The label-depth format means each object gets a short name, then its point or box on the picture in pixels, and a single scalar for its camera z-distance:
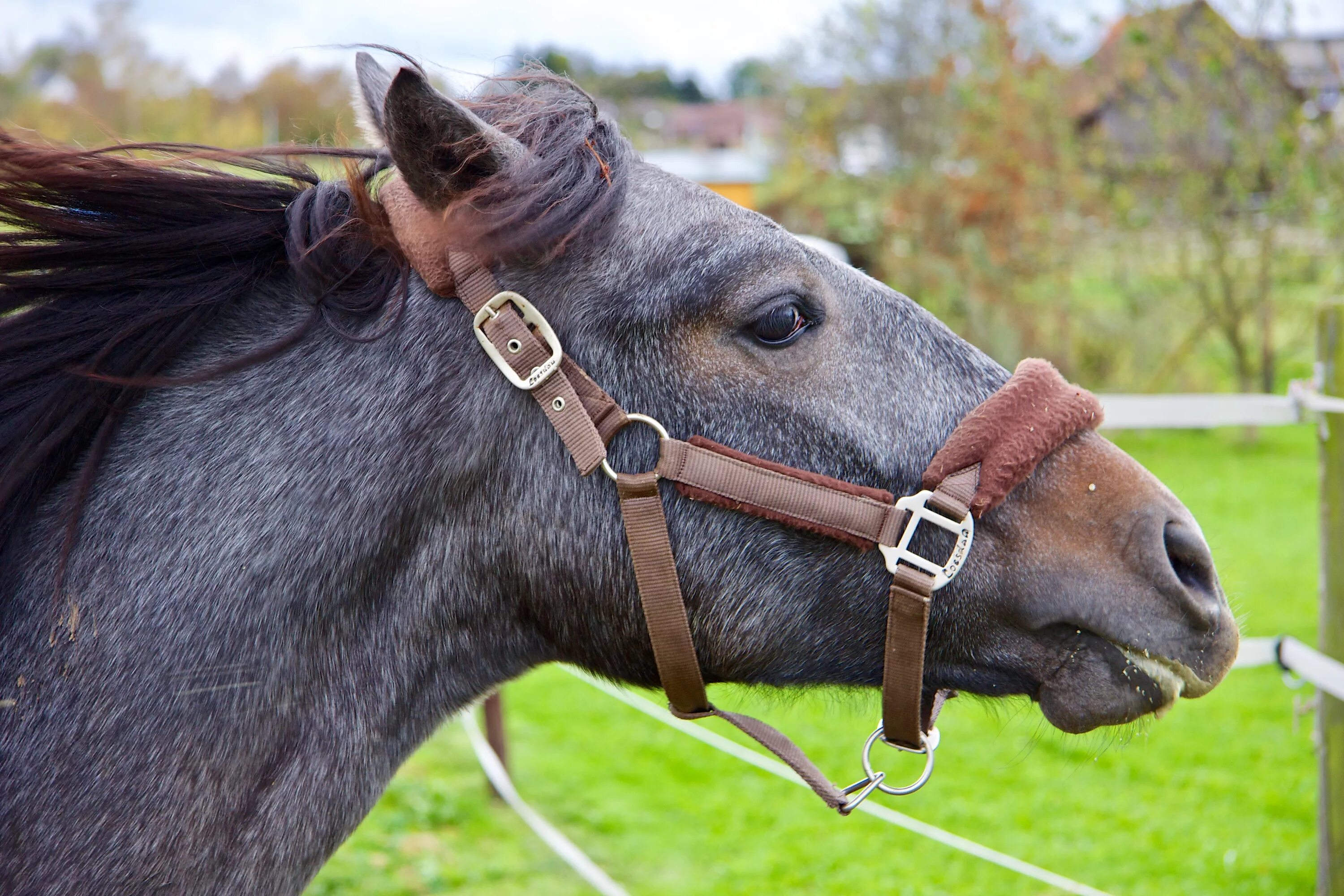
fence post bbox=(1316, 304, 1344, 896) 2.80
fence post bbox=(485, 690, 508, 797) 4.23
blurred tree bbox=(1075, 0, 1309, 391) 8.97
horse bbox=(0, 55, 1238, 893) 1.42
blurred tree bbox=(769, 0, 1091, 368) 11.57
